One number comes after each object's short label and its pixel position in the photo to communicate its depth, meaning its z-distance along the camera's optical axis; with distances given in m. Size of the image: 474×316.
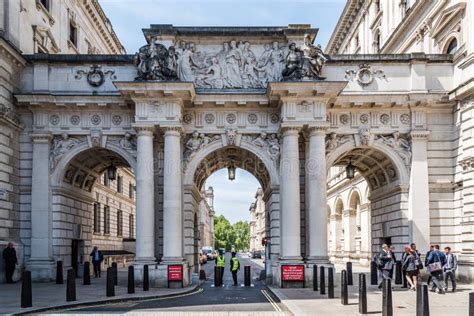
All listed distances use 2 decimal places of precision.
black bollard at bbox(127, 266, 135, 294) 19.52
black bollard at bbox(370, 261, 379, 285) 23.25
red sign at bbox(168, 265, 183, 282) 22.50
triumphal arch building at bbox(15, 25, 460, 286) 23.50
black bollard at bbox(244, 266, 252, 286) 23.97
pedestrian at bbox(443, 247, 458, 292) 20.09
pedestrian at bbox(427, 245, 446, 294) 19.48
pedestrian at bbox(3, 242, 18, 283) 22.41
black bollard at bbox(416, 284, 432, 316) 10.93
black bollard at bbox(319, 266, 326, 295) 19.34
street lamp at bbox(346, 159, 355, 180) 26.75
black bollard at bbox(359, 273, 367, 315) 14.01
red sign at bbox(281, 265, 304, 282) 22.48
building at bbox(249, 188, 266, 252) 120.91
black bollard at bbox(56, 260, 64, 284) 22.92
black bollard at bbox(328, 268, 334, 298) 17.45
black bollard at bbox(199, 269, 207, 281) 27.56
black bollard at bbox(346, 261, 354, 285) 21.83
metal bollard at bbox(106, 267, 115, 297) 18.12
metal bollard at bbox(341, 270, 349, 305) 15.77
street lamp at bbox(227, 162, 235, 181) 27.85
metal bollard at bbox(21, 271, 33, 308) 15.34
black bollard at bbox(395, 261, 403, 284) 22.55
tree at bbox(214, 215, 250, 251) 166.88
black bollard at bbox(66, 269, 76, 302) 16.69
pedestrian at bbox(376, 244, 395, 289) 21.05
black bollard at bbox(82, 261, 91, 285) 23.39
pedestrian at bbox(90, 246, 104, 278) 27.81
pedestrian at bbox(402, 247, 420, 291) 20.27
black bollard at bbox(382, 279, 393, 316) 12.07
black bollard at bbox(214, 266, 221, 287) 24.42
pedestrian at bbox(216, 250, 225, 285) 25.12
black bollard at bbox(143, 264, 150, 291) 20.98
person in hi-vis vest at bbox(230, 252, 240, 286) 24.84
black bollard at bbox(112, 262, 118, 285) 19.09
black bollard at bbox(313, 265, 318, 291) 20.89
